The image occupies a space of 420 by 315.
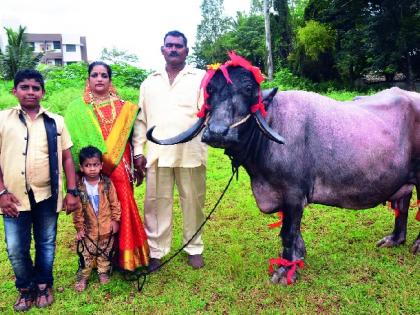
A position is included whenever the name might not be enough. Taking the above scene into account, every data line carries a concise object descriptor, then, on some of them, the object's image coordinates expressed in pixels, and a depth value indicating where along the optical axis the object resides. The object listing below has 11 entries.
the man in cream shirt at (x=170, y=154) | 3.32
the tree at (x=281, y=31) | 26.92
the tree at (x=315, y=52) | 20.92
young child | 3.08
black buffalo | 3.01
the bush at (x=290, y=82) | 21.94
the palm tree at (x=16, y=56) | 16.62
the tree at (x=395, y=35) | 17.88
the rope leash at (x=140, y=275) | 3.24
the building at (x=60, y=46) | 51.38
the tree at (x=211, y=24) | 43.81
